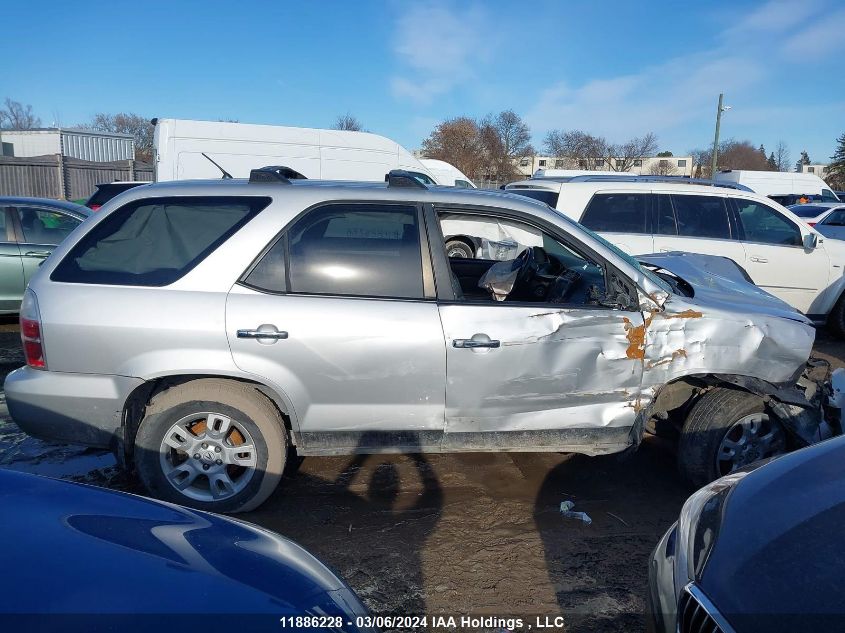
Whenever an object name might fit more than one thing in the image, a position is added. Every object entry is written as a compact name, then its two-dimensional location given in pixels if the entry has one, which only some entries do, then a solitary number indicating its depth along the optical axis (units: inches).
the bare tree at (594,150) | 1899.6
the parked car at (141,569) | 58.7
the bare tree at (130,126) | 2148.1
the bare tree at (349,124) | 1894.7
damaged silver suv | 129.2
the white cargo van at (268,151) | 482.6
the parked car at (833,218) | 571.5
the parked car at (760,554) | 65.9
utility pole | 1242.6
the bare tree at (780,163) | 2642.7
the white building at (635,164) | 1905.8
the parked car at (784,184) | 1033.5
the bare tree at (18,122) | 2023.9
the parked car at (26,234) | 296.0
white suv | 288.5
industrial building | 1205.7
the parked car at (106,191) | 539.2
